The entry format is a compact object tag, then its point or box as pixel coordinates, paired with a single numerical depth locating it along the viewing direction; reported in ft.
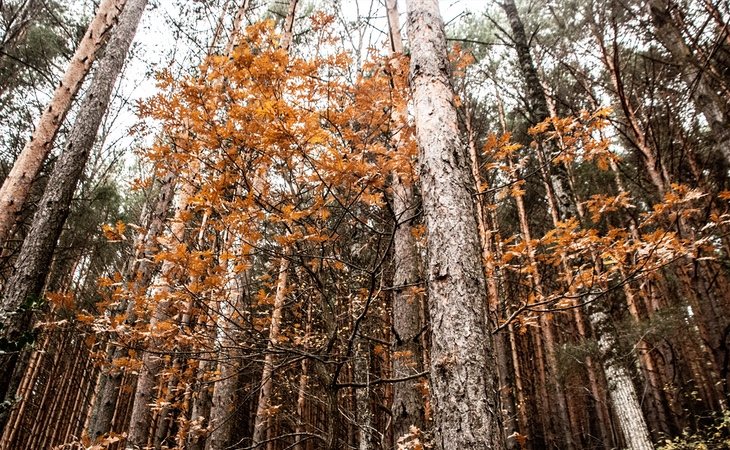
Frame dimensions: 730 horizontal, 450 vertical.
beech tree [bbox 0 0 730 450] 6.56
